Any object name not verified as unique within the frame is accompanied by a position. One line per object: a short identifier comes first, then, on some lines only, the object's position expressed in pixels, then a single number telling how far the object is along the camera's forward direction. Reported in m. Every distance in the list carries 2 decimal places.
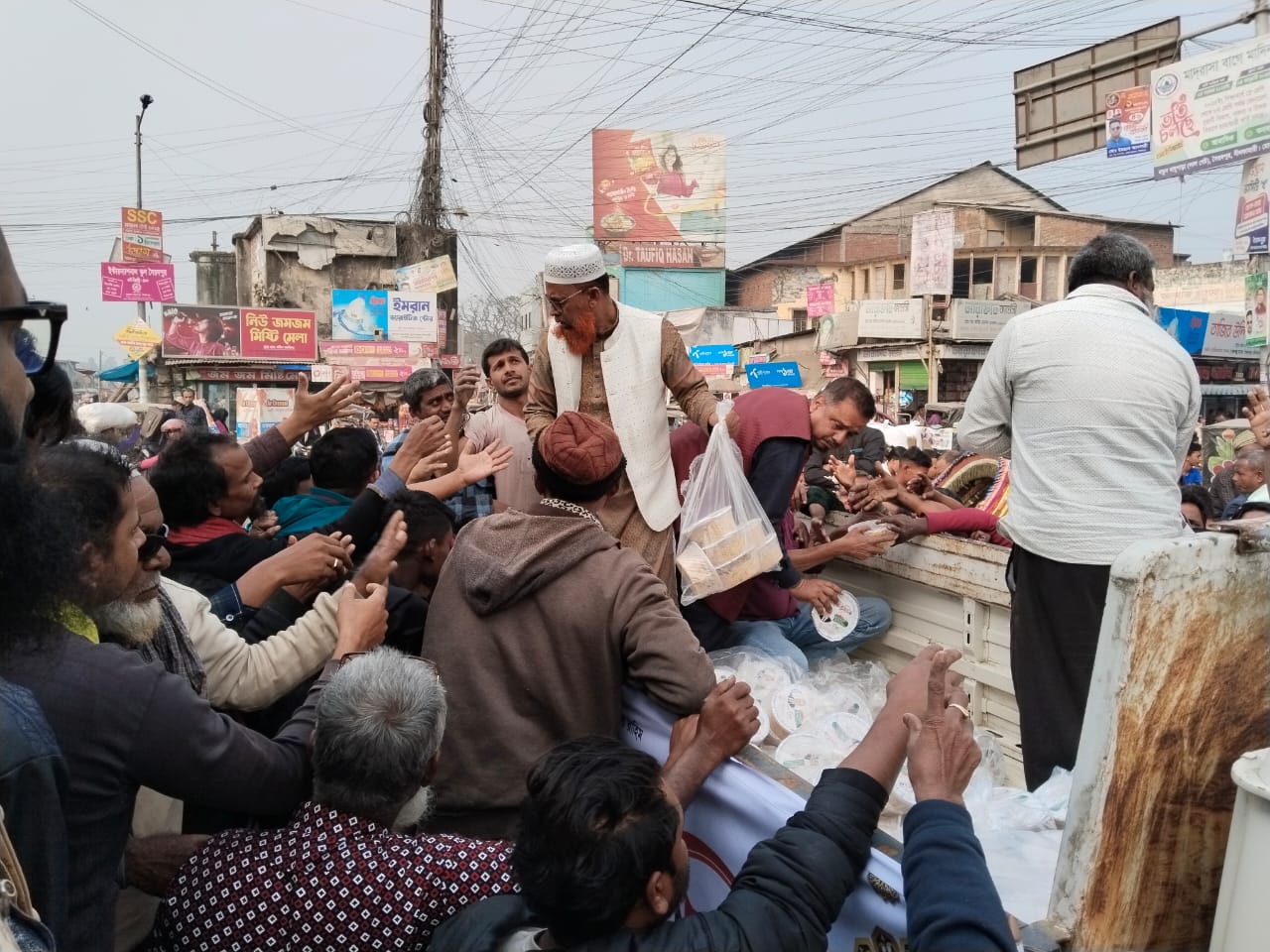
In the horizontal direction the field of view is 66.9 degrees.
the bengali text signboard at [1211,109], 8.38
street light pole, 20.33
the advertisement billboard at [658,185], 38.28
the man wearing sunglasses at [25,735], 1.26
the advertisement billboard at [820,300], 29.66
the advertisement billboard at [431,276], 22.48
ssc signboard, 19.95
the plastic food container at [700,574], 3.22
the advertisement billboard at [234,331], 28.19
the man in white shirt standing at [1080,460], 2.68
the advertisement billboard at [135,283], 19.86
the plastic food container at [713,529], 3.22
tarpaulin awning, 31.47
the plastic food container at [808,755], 2.33
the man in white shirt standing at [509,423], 4.25
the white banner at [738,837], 1.53
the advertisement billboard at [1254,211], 8.31
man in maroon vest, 3.39
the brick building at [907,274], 27.52
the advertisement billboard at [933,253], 23.45
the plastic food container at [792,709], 2.55
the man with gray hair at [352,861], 1.69
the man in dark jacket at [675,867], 1.39
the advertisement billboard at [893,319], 27.42
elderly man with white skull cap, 3.34
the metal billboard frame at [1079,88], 11.95
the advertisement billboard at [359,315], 25.95
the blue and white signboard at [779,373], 10.14
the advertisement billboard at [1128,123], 11.77
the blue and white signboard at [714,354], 21.67
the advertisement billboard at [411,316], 22.88
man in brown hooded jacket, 2.17
